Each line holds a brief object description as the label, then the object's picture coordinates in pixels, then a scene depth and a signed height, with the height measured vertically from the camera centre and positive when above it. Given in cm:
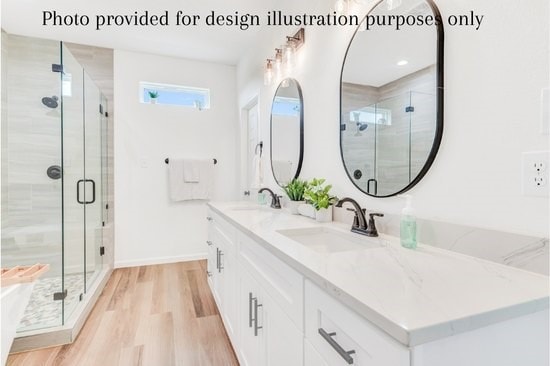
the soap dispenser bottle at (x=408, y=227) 99 -17
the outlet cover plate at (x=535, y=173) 72 +2
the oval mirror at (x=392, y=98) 105 +35
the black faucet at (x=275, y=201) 222 -18
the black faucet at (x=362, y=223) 119 -20
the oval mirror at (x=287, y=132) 203 +36
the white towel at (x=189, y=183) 341 -7
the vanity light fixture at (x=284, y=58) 200 +94
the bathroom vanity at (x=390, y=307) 52 -27
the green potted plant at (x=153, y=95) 338 +98
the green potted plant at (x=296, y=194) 185 -11
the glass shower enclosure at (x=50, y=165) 241 +11
